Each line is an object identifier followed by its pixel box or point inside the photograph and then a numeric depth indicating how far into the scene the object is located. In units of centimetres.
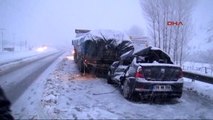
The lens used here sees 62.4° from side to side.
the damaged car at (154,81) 562
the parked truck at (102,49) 992
